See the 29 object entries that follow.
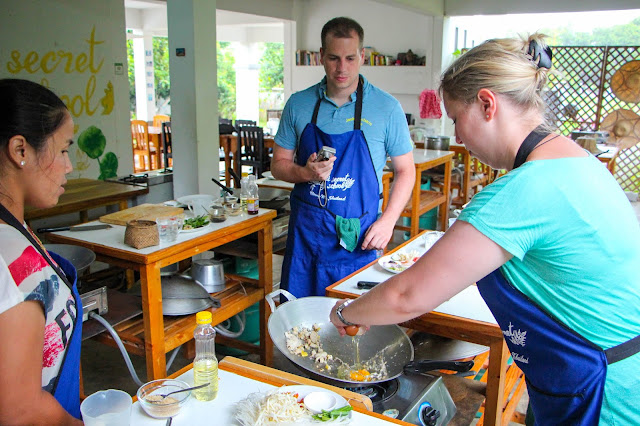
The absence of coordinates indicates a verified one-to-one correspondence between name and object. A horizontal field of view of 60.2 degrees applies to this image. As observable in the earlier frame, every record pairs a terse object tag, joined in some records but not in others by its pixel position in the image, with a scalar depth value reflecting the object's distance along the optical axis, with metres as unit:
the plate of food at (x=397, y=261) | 2.40
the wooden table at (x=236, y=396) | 1.29
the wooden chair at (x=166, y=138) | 7.97
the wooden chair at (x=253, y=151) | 8.48
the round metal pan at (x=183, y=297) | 2.60
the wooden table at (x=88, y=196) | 3.76
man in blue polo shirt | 2.61
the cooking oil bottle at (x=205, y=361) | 1.35
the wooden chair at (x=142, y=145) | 9.22
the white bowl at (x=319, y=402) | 1.27
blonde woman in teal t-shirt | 1.13
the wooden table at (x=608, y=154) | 6.57
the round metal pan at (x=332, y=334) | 1.79
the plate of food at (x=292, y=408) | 1.22
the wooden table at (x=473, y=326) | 1.90
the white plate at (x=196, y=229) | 2.59
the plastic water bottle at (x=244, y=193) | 3.05
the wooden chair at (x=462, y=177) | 6.75
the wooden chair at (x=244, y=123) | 8.90
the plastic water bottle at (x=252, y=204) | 2.96
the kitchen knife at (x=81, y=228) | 2.55
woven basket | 2.33
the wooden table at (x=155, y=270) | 2.33
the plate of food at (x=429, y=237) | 2.81
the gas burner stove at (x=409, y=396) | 1.54
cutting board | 2.70
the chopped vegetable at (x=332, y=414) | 1.24
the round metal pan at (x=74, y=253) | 2.30
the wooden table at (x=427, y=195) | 5.23
